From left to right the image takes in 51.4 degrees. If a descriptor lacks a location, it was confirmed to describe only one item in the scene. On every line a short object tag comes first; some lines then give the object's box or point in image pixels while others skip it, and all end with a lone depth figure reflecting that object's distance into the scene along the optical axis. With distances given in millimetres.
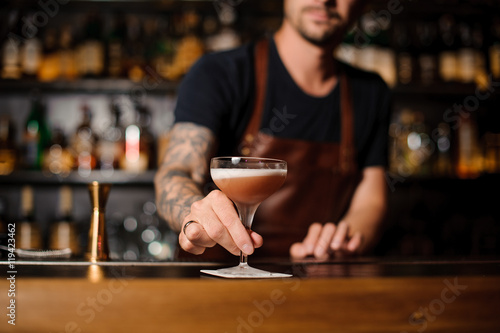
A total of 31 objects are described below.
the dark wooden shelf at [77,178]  2223
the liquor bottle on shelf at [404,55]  2525
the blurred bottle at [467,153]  2553
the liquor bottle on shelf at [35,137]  2381
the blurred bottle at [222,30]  2436
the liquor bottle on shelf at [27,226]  2355
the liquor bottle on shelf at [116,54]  2412
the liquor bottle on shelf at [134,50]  2438
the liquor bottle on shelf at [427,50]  2533
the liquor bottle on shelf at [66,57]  2404
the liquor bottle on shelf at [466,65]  2512
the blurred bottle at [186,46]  2432
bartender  1463
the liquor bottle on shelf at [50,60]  2404
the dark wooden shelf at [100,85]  2268
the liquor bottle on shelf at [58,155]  2389
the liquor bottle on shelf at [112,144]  2412
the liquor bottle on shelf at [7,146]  2355
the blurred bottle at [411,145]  2564
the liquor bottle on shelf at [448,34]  2631
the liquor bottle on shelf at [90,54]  2373
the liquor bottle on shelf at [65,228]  2385
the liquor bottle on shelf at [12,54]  2373
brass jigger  1066
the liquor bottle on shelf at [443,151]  2566
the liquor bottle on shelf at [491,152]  2576
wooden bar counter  646
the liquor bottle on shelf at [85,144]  2400
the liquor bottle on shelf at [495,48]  2582
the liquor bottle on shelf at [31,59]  2385
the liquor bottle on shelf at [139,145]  2379
